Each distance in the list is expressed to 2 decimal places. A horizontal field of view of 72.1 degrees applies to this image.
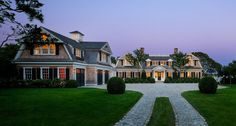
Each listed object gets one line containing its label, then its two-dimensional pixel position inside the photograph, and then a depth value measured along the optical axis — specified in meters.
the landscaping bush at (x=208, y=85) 14.31
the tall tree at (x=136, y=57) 36.00
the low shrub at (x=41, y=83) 19.46
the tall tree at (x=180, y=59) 35.47
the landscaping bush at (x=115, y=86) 14.17
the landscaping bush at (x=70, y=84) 19.61
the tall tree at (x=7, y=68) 19.82
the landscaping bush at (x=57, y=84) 19.40
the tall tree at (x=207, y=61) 52.47
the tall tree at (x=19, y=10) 7.70
